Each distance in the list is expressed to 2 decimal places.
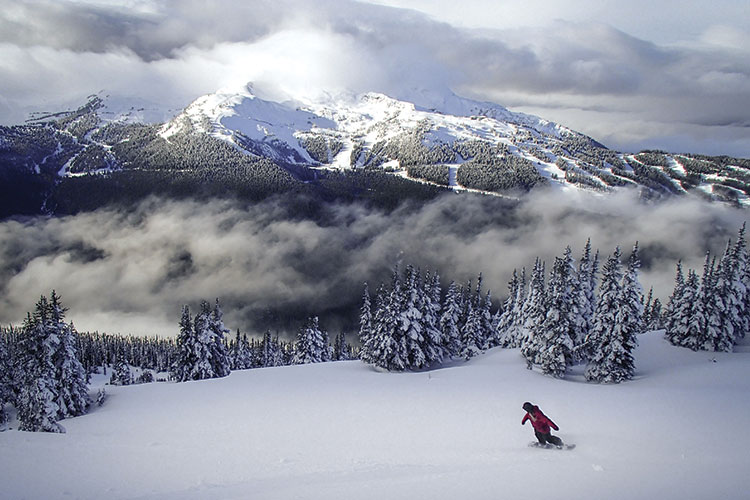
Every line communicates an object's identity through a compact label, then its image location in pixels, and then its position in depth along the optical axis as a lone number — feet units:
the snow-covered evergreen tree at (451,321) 192.24
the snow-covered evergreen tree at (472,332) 201.87
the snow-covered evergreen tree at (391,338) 157.07
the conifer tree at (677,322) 156.46
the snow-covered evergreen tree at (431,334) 162.09
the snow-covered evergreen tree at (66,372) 106.52
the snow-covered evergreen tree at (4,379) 115.65
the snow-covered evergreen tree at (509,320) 192.46
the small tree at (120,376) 288.71
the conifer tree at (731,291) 147.23
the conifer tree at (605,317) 124.67
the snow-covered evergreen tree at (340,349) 313.94
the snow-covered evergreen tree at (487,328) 215.51
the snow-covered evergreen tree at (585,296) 139.23
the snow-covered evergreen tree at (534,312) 140.15
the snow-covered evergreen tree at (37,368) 103.16
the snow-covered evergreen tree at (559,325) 130.00
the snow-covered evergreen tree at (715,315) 147.84
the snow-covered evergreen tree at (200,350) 158.40
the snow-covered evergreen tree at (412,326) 157.69
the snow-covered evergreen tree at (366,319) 198.37
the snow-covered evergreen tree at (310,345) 231.50
